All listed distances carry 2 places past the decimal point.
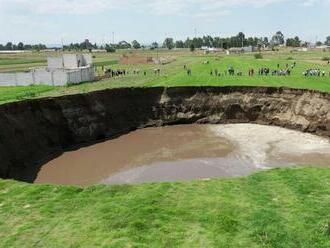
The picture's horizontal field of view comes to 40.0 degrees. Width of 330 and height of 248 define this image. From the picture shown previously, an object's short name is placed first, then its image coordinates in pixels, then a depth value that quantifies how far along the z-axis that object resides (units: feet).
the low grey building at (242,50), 459.97
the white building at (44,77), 176.45
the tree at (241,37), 618.60
